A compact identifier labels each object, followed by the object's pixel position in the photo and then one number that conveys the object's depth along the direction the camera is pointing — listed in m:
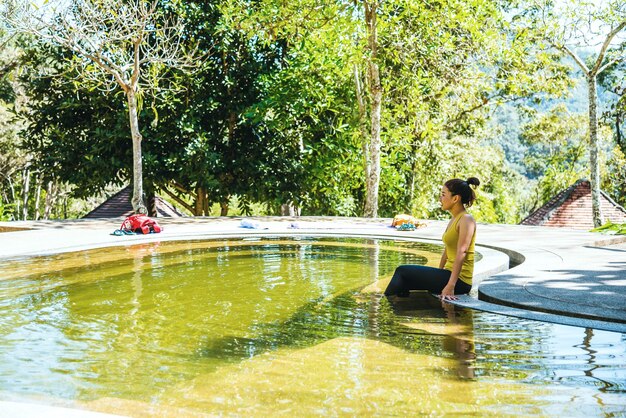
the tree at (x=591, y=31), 20.52
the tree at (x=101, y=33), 15.98
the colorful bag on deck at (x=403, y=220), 14.90
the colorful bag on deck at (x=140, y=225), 13.46
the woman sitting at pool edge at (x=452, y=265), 6.53
